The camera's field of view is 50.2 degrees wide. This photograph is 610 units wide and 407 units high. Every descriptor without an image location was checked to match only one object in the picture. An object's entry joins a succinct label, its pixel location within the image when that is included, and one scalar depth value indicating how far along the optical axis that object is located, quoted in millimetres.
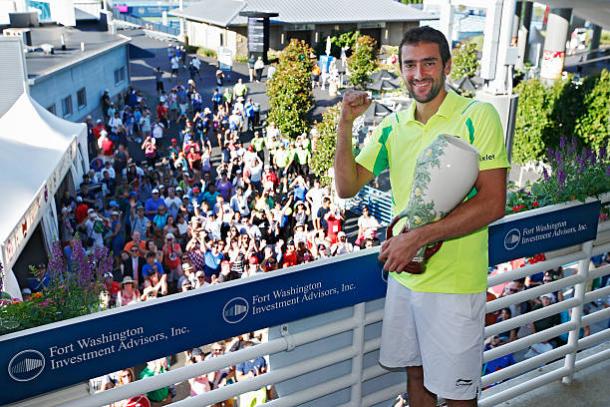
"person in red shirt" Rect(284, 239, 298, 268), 10383
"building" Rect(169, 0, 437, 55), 44406
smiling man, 2447
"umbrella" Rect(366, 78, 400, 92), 27483
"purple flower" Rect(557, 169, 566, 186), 3885
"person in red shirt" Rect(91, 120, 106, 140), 19734
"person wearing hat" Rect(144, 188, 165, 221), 12891
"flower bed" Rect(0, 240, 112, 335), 2322
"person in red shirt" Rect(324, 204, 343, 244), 12234
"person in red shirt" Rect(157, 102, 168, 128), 24156
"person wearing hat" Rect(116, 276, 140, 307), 8621
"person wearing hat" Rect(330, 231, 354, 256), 10868
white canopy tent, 8895
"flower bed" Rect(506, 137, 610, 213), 3883
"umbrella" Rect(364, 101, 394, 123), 22078
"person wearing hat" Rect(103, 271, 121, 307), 8455
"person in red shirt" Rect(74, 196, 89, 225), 12680
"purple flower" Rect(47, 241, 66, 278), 2512
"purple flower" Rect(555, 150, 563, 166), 4186
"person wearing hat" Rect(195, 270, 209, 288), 9195
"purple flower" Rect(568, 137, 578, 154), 4204
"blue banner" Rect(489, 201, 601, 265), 3428
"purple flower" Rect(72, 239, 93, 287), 2504
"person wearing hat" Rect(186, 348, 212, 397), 5984
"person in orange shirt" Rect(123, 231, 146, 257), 10531
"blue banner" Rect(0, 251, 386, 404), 2217
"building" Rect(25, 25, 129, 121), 21188
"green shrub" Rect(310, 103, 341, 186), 16312
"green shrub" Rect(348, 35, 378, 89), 30734
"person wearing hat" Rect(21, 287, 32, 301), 8347
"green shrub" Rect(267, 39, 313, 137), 21078
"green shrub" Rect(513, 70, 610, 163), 17531
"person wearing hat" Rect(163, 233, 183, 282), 10617
